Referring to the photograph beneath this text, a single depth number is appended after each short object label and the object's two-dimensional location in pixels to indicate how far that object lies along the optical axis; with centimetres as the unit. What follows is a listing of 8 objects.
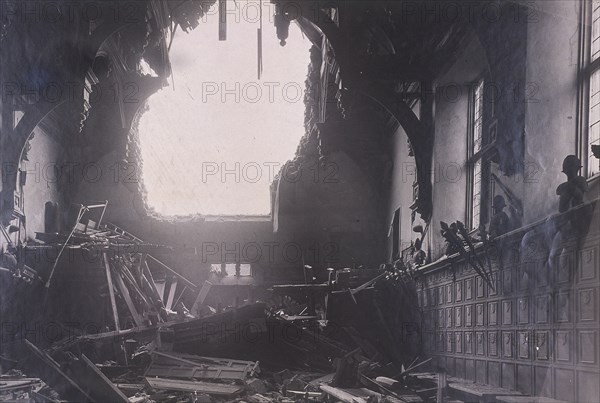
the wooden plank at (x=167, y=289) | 613
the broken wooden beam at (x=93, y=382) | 502
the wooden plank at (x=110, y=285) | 584
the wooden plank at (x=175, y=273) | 602
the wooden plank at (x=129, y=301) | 591
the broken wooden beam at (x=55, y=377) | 500
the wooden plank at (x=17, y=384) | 495
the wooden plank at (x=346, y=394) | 527
